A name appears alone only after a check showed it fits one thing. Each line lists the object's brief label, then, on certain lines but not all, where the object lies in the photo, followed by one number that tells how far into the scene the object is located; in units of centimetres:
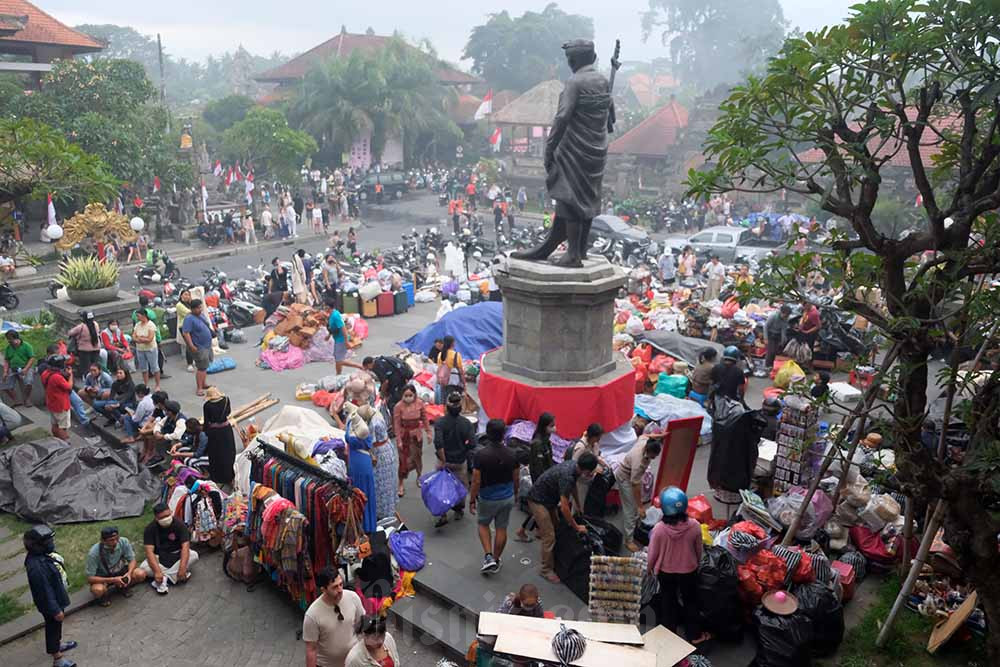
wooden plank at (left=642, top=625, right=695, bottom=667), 520
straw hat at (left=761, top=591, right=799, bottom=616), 575
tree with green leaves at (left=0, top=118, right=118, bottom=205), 814
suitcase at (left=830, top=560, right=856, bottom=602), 652
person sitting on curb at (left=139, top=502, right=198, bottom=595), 689
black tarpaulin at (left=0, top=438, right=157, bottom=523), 820
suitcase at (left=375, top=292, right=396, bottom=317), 1634
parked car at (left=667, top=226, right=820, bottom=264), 2236
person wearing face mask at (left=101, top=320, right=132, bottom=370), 1145
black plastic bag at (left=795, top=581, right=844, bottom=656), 582
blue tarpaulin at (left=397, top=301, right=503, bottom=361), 1255
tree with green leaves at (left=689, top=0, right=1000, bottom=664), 461
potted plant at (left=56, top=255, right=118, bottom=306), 1231
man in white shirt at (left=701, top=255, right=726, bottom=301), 1664
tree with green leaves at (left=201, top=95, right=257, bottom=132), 4397
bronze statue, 827
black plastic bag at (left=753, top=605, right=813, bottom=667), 562
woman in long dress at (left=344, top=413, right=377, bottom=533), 708
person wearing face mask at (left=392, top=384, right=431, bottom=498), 821
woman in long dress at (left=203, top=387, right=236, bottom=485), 834
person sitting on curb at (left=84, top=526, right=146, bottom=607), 677
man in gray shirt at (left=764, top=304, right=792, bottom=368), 1202
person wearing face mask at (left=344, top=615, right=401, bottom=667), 468
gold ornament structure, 1820
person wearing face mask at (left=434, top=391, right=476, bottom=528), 766
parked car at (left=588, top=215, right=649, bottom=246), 2452
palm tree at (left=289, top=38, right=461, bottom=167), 3766
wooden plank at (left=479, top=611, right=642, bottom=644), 498
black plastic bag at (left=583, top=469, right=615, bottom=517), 719
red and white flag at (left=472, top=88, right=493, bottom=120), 3422
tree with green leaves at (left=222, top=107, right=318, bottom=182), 3142
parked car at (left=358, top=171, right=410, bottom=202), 3719
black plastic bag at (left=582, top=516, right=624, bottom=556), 673
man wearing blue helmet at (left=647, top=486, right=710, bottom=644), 579
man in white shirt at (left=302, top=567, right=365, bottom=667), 512
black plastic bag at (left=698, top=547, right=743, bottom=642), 593
